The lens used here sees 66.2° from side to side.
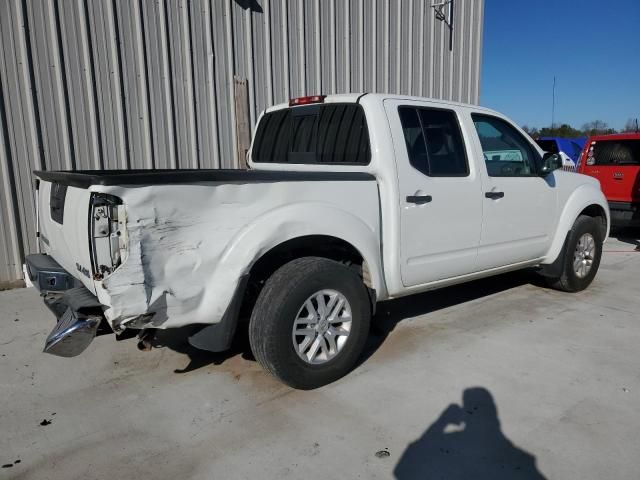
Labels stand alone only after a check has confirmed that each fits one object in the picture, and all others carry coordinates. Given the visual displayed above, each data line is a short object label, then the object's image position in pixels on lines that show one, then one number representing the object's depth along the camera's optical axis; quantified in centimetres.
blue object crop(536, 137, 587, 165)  1412
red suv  840
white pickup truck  253
